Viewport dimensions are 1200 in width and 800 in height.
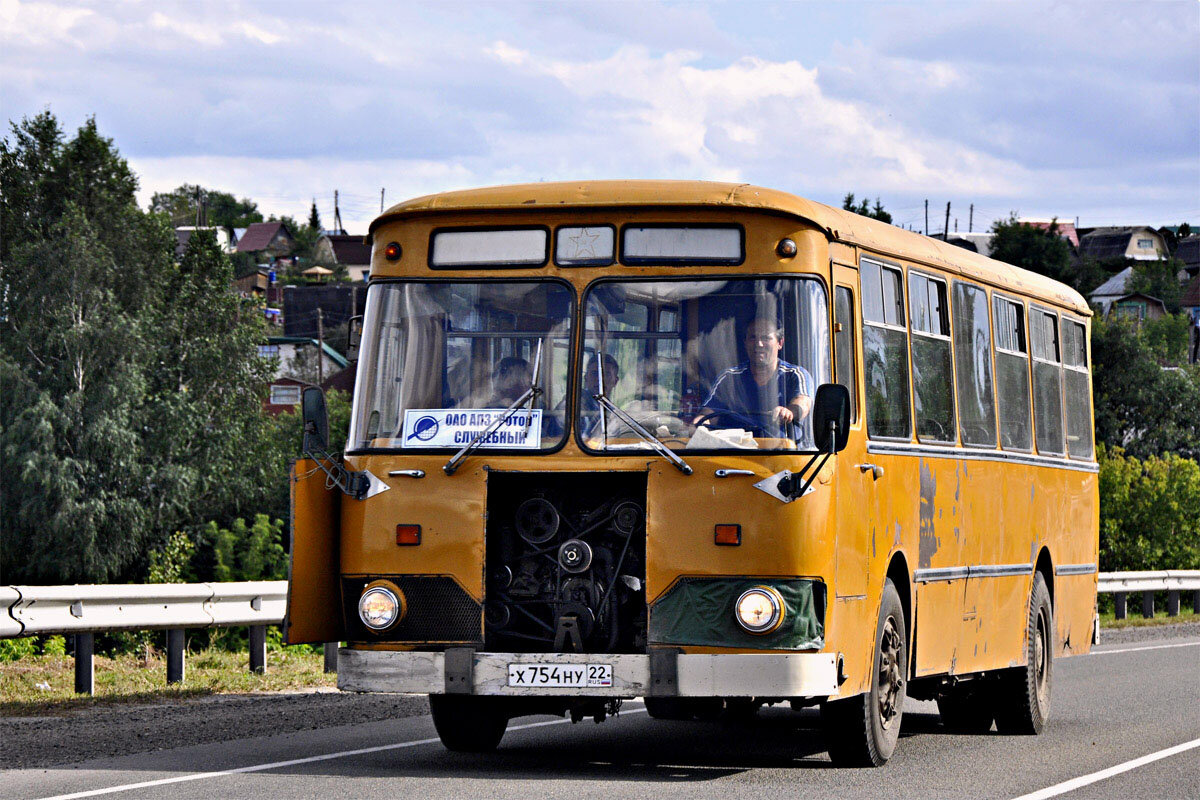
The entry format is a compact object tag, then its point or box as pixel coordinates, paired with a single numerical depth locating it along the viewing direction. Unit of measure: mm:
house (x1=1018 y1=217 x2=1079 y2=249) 173338
